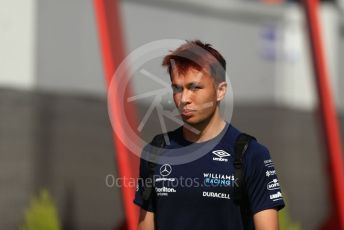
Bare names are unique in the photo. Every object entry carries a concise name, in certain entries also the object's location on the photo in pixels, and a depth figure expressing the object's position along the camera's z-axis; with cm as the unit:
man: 778
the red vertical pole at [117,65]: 1477
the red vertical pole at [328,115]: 1859
